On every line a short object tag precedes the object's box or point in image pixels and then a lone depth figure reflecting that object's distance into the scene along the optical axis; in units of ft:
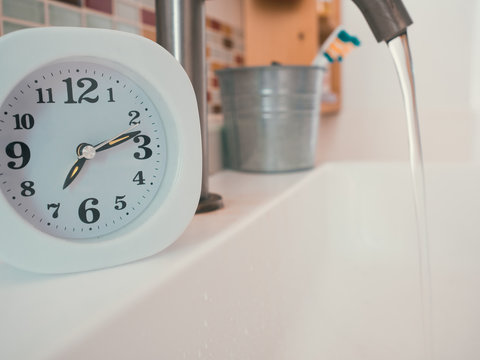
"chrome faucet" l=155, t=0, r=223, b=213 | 1.64
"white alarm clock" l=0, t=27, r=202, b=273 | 1.04
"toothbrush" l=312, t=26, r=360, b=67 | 2.76
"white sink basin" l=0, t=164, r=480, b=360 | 0.91
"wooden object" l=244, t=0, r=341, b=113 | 4.35
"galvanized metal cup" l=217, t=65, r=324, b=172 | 2.70
